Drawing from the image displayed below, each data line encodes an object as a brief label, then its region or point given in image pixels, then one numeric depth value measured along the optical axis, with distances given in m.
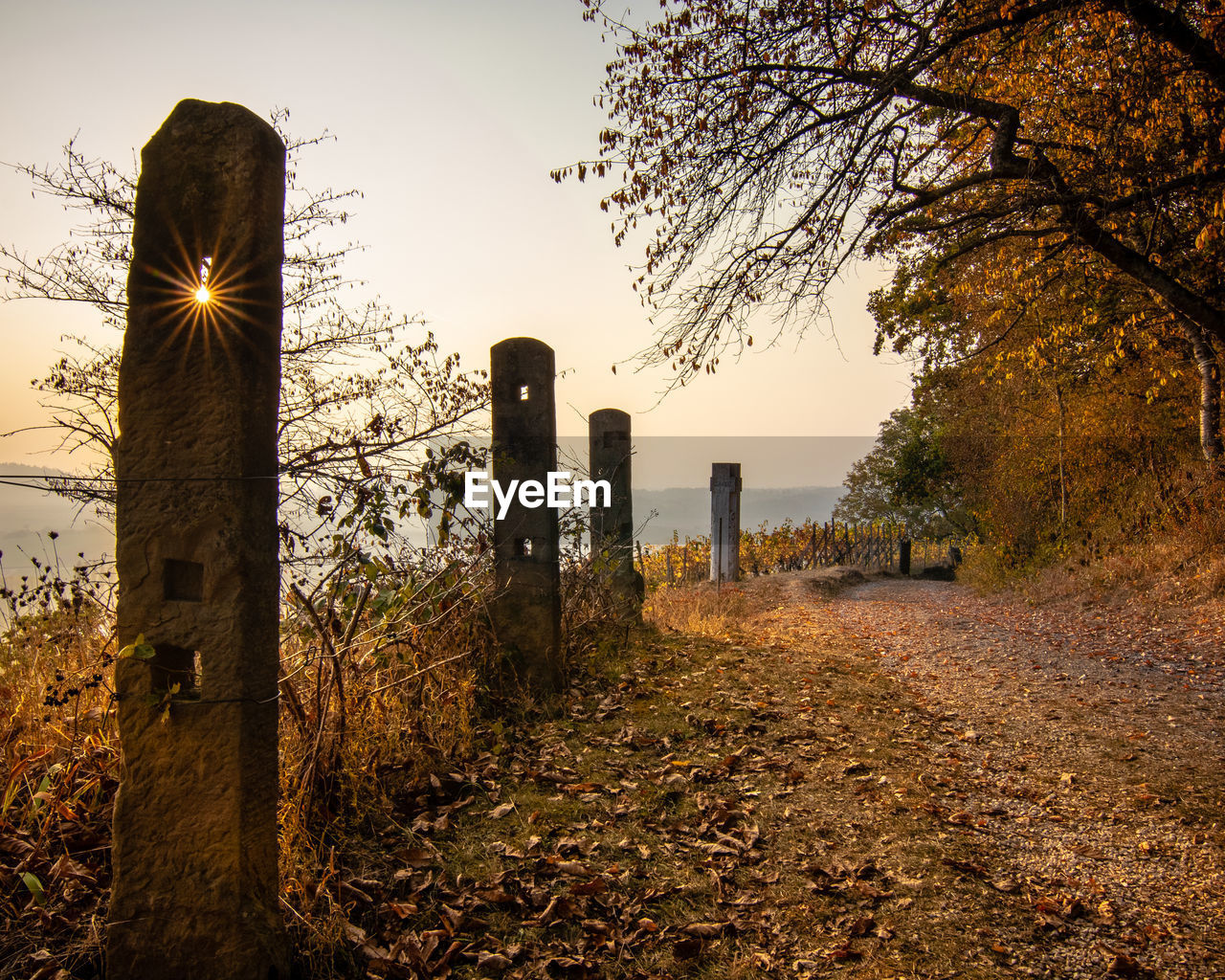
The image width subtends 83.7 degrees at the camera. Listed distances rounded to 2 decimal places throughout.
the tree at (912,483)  20.30
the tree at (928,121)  5.91
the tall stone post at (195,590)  2.39
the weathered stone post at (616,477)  8.75
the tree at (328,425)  4.13
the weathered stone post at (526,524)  5.67
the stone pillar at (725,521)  14.23
